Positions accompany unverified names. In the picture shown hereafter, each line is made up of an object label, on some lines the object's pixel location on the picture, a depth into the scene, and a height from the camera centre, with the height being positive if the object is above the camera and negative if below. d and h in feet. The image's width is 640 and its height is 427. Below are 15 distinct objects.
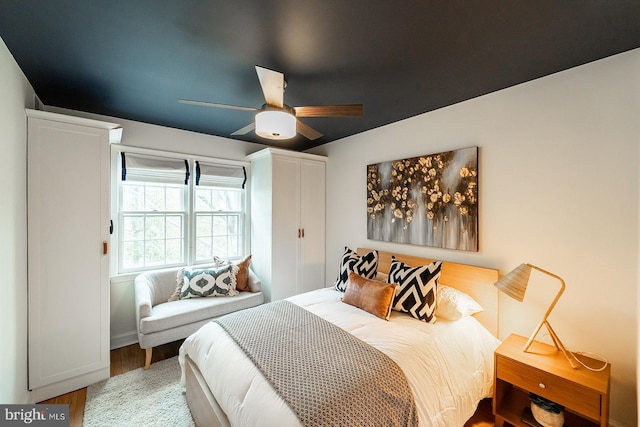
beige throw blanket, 4.05 -2.83
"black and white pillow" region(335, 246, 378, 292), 8.96 -1.92
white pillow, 6.85 -2.45
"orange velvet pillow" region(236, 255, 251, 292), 10.91 -2.75
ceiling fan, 5.96 +2.30
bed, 4.58 -3.09
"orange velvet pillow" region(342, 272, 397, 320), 6.95 -2.31
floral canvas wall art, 7.84 +0.40
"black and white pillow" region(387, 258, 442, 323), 6.80 -2.14
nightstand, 4.79 -3.32
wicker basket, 5.36 -4.18
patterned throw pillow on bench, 10.05 -2.82
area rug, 6.23 -4.99
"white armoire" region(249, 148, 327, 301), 11.44 -0.48
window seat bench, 8.23 -3.41
